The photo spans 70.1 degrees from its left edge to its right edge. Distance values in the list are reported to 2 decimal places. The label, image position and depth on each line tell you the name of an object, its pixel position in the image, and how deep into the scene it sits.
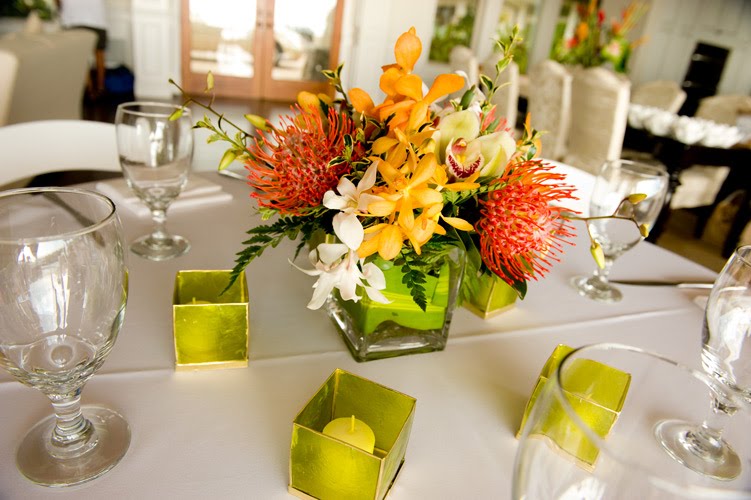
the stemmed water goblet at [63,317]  0.38
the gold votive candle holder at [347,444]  0.40
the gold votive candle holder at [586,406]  0.24
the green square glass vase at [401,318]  0.58
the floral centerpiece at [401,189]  0.46
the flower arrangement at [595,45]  3.81
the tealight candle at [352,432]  0.43
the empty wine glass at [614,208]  0.84
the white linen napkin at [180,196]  0.91
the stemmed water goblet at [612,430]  0.22
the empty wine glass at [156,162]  0.76
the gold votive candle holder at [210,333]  0.53
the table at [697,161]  2.68
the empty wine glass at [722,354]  0.43
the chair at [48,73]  2.39
